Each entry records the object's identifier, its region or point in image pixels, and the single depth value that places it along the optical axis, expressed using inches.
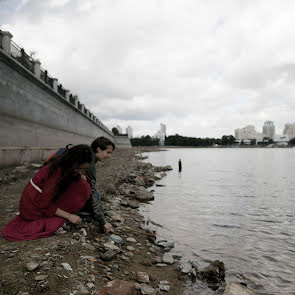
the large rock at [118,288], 127.6
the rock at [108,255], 168.4
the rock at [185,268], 182.7
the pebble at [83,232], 185.7
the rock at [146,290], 144.2
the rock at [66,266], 138.2
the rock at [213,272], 177.5
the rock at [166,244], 230.1
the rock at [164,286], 155.1
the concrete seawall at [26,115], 534.6
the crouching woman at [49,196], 154.3
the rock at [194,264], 191.3
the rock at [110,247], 181.9
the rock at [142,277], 158.2
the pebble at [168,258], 195.2
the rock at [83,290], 123.9
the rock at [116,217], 260.6
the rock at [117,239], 199.6
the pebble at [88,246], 170.8
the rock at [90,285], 130.7
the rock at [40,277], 125.0
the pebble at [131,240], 220.1
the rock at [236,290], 141.6
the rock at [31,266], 130.3
